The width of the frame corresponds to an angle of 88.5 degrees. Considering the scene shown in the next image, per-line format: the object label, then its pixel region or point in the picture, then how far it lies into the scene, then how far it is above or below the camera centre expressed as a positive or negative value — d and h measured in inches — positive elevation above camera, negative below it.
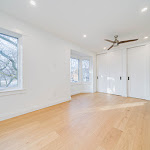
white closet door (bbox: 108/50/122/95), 166.4 +5.7
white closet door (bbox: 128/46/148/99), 139.5 +5.0
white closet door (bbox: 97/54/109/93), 188.4 +6.4
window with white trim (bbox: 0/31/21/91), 80.7 +14.0
